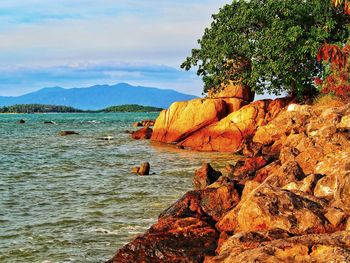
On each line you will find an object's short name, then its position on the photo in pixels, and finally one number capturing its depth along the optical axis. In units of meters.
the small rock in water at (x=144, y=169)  26.94
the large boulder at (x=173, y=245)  10.73
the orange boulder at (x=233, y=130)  38.88
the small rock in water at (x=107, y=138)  56.44
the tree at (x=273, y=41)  39.69
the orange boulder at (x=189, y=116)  41.72
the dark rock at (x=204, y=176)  21.30
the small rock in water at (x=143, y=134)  53.59
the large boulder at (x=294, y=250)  7.82
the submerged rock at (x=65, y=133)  66.56
